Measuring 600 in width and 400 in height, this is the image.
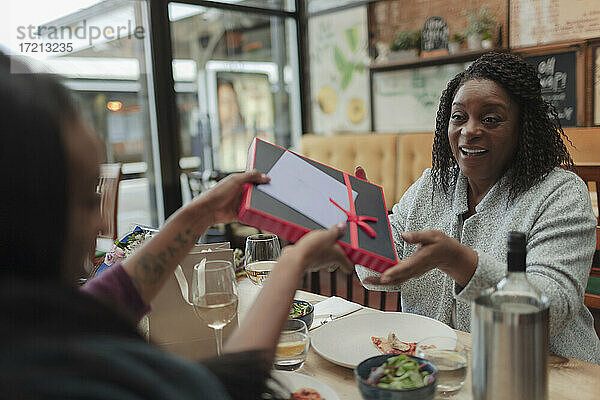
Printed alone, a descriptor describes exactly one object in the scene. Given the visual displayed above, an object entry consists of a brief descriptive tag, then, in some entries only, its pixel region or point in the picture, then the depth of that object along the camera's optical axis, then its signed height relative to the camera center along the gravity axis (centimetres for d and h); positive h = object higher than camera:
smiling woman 118 -23
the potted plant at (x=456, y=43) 390 +63
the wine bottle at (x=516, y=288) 76 -25
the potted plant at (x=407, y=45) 414 +67
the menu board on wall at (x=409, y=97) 416 +27
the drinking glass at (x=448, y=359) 91 -41
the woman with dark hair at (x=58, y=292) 48 -15
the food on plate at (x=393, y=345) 113 -48
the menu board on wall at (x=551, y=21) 334 +68
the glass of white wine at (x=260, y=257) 139 -33
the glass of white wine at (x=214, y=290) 102 -30
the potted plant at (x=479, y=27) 379 +72
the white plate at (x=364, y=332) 115 -48
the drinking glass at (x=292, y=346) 106 -44
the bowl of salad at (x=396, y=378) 79 -41
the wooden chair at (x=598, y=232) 190 -41
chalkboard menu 345 +27
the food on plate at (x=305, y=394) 90 -46
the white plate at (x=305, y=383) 92 -46
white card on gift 107 -13
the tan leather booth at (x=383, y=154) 383 -20
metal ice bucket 75 -34
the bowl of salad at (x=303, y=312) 127 -45
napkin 142 -51
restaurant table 96 -51
